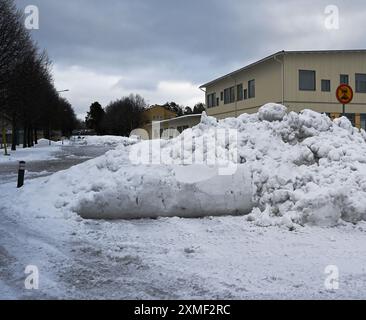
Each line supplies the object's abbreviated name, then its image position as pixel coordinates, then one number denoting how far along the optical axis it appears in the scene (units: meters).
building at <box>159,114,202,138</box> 57.50
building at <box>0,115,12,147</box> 38.48
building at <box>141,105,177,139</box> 109.21
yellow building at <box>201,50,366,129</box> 38.56
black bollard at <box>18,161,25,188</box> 12.38
